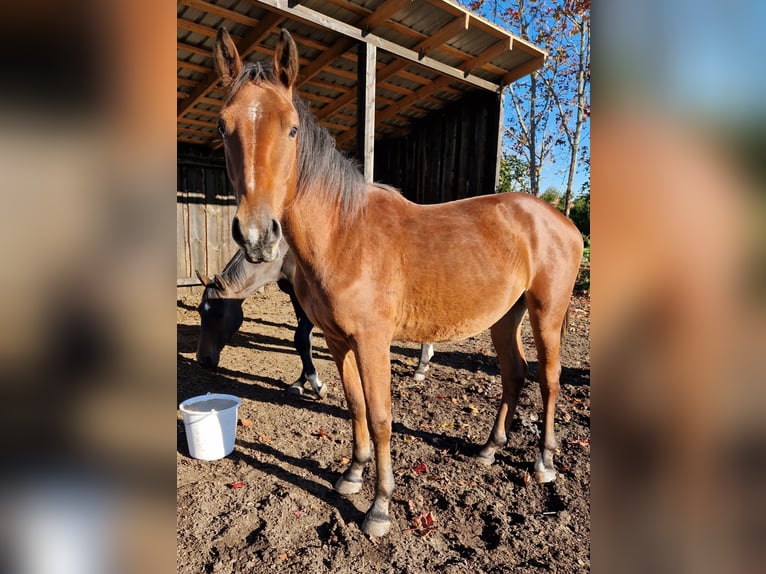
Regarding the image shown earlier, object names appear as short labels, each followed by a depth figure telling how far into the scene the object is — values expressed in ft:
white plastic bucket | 9.61
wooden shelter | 14.44
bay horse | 5.59
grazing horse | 13.48
